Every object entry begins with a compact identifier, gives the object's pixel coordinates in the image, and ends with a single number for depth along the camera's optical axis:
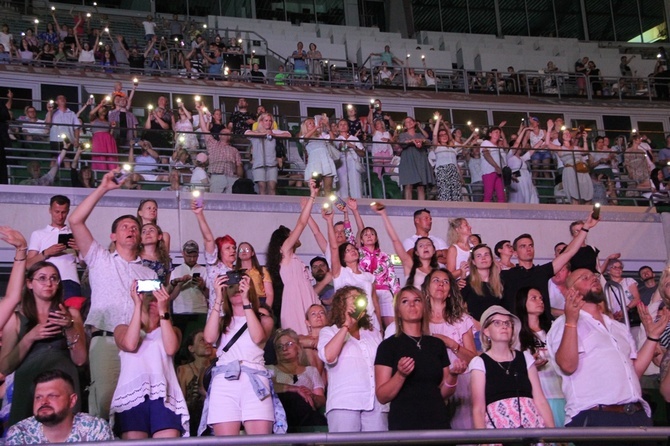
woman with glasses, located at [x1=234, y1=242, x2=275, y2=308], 8.59
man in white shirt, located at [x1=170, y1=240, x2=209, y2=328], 9.38
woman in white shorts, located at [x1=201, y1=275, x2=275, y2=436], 6.32
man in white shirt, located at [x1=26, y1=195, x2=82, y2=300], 8.05
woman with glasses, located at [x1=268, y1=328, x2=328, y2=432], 7.46
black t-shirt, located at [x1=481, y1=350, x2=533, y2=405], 5.86
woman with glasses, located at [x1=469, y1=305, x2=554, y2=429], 5.76
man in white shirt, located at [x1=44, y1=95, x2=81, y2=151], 12.13
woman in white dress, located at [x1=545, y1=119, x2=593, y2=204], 14.24
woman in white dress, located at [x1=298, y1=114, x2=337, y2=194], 12.82
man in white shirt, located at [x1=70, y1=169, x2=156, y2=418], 6.63
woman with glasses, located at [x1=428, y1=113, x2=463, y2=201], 13.46
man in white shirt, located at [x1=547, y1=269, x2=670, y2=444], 5.96
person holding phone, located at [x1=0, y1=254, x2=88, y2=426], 5.91
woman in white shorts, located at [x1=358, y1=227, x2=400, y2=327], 9.00
